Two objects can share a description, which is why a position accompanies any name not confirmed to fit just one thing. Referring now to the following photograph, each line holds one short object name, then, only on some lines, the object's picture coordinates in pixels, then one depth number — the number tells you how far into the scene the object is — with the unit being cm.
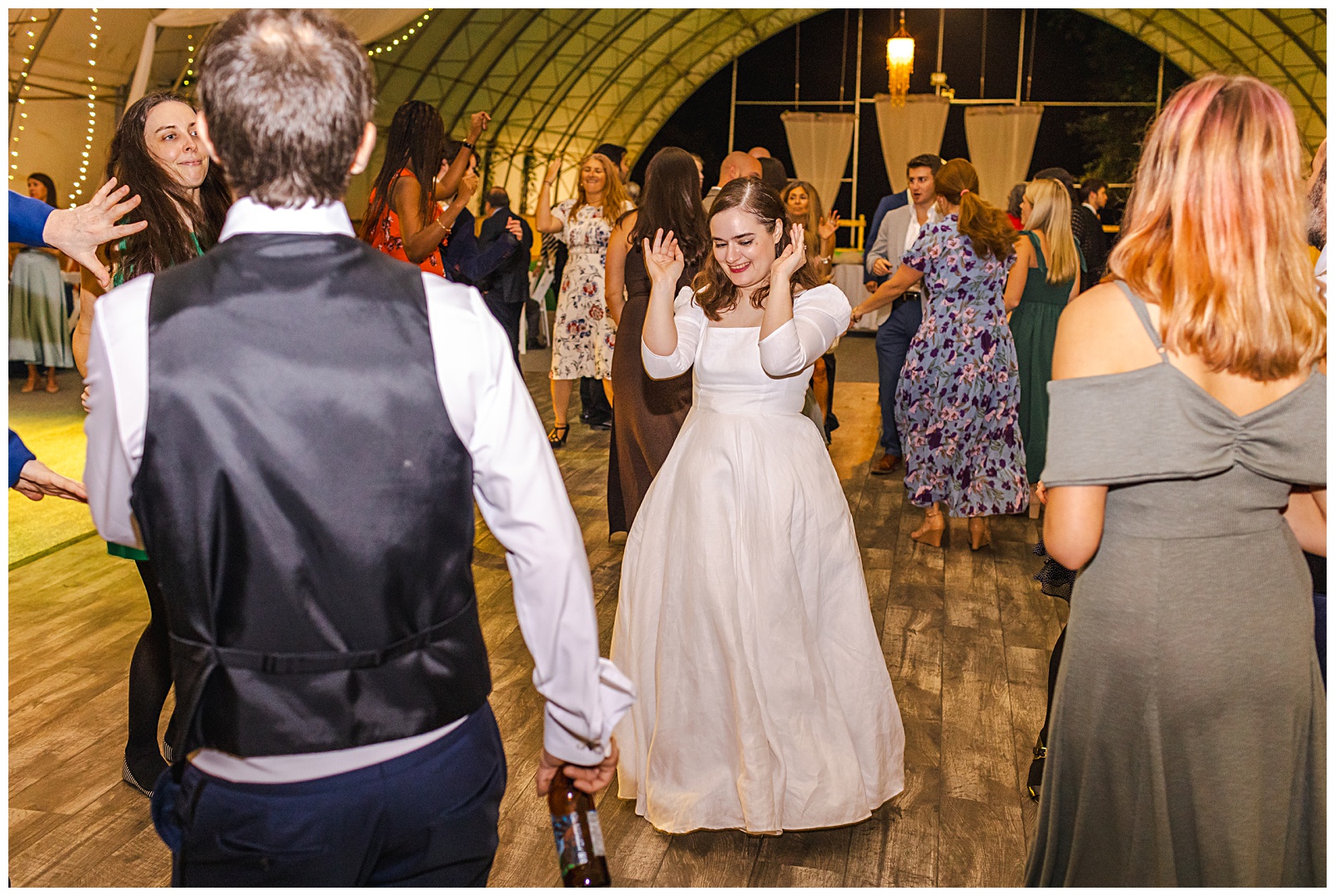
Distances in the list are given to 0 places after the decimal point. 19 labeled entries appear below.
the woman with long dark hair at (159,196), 242
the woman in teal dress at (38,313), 855
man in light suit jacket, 591
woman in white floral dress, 656
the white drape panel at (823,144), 1678
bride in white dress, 245
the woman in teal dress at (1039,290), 523
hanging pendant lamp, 1212
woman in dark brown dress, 404
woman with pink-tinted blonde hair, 149
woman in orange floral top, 392
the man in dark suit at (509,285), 646
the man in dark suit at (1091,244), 643
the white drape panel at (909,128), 1619
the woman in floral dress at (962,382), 478
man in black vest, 116
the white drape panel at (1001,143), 1630
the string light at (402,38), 1085
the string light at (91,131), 826
